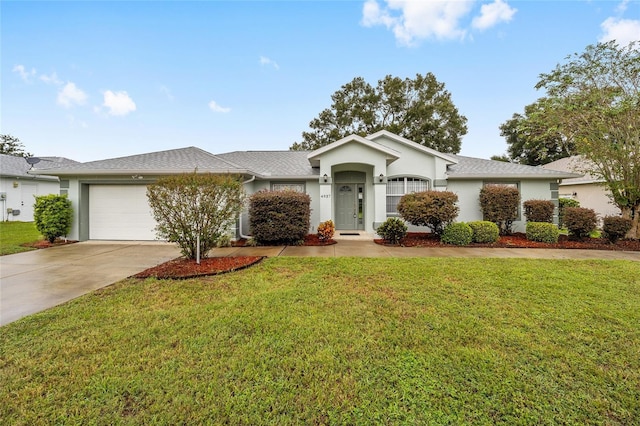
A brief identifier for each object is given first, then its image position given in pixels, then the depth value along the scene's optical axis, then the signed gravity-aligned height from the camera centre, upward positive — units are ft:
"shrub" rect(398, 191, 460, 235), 31.37 +0.88
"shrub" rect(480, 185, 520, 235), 35.14 +1.55
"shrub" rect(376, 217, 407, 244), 32.01 -1.67
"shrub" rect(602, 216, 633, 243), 30.91 -1.61
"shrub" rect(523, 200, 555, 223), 34.65 +0.53
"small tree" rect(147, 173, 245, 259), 20.71 +0.96
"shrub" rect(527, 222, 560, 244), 31.80 -2.18
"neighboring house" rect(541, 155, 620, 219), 50.24 +4.18
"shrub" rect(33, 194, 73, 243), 31.55 +0.58
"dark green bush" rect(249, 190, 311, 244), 30.83 +0.10
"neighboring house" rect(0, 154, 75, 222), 54.95 +7.23
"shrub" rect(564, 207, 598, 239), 31.94 -0.89
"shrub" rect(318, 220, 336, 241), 33.27 -1.73
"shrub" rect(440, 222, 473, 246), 31.45 -2.22
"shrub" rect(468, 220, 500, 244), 32.01 -2.07
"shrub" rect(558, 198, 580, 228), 50.55 +2.06
